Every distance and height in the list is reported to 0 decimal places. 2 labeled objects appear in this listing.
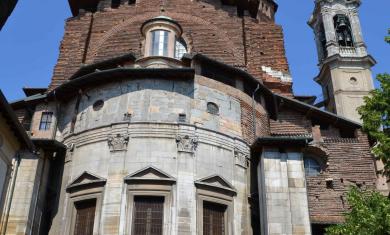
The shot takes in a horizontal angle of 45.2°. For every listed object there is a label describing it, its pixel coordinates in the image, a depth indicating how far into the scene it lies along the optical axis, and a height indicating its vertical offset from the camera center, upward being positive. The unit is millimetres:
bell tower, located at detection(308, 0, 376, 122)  39875 +20329
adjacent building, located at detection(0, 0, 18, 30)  6031 +3499
